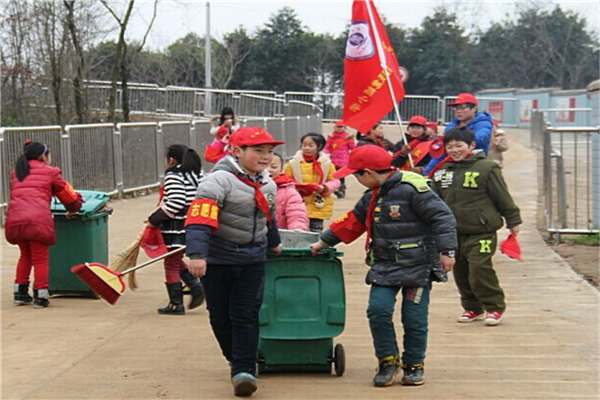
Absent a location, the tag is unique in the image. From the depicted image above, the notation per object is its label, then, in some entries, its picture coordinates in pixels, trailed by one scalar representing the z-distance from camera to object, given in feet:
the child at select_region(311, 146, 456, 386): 22.21
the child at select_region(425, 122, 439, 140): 41.86
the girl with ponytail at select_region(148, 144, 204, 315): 30.81
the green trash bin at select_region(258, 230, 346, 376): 22.50
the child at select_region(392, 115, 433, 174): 38.93
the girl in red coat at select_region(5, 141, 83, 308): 31.68
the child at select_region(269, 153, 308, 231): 27.40
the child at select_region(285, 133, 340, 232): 34.94
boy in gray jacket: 21.01
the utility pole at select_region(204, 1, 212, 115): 115.65
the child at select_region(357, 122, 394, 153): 47.85
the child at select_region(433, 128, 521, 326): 28.68
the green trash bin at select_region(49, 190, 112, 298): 33.65
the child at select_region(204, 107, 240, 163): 47.57
